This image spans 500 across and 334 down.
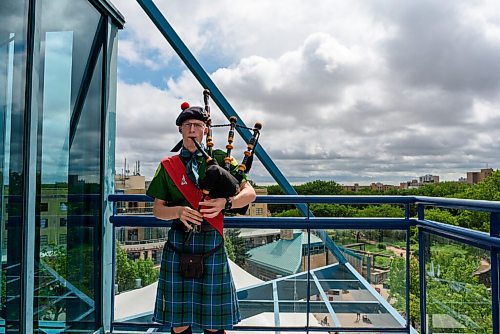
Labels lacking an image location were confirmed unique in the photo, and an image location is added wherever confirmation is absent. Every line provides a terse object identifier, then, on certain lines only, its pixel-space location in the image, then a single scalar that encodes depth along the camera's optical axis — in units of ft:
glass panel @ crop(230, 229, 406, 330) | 8.65
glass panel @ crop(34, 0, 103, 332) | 6.33
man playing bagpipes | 5.77
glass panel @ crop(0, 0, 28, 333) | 5.21
